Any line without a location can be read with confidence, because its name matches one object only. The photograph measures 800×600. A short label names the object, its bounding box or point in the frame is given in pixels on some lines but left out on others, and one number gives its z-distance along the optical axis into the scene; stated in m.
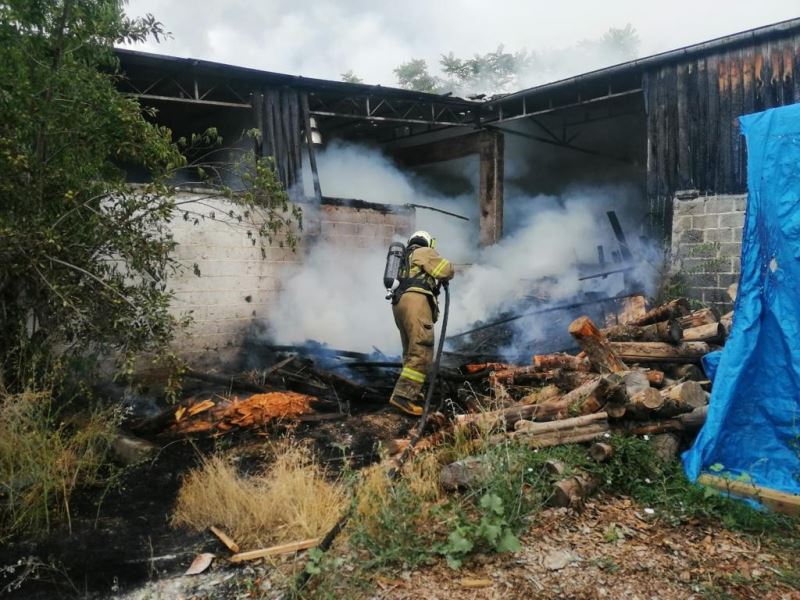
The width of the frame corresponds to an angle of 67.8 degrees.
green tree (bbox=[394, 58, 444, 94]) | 38.09
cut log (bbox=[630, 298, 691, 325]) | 7.00
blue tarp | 3.83
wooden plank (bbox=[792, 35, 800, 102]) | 8.04
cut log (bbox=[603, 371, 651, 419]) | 4.64
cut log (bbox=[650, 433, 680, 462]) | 4.34
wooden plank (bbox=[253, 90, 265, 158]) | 9.70
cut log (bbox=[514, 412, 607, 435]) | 4.56
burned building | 8.60
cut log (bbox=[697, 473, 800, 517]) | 3.64
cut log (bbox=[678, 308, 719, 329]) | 6.73
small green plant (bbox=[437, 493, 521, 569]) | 3.22
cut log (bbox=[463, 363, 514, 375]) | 7.50
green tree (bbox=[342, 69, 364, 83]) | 38.49
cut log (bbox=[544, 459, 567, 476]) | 4.02
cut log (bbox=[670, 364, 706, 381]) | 5.95
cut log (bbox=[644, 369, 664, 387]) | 5.63
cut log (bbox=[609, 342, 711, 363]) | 6.16
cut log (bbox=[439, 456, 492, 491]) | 4.02
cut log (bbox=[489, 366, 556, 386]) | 6.51
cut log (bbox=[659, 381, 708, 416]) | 4.62
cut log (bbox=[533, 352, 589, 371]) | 6.23
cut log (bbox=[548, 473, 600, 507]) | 3.80
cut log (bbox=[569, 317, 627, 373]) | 5.84
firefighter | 6.77
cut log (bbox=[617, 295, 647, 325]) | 8.20
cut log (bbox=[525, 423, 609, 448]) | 4.49
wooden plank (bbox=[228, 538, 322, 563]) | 3.60
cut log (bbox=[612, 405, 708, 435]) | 4.55
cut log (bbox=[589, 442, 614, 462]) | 4.19
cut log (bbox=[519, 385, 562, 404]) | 5.82
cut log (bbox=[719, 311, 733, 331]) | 6.49
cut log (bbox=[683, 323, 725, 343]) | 6.34
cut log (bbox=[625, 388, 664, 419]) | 4.53
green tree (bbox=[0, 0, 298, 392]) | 4.73
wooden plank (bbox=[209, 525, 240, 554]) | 3.73
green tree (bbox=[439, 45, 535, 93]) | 37.59
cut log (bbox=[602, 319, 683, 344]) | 6.34
